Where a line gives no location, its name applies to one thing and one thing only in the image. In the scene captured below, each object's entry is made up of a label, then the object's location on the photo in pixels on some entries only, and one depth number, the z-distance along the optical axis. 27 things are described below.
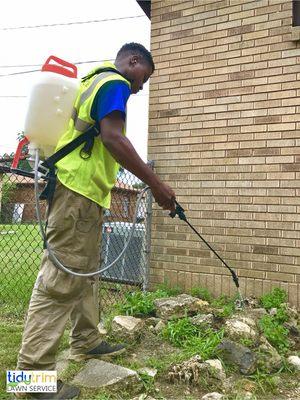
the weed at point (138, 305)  3.75
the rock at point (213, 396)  2.40
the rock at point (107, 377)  2.52
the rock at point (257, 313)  3.57
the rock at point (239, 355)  2.77
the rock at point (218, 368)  2.67
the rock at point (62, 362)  2.85
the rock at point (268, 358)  2.81
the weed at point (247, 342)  2.94
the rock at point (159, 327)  3.40
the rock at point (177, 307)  3.62
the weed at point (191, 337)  2.94
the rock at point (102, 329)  3.36
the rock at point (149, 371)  2.69
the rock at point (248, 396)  2.47
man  2.41
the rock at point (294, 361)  2.90
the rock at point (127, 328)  3.25
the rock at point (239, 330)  3.01
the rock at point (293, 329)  3.43
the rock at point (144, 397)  2.44
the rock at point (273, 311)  3.65
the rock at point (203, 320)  3.35
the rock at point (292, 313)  3.70
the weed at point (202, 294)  4.30
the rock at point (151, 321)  3.56
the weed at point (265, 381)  2.62
